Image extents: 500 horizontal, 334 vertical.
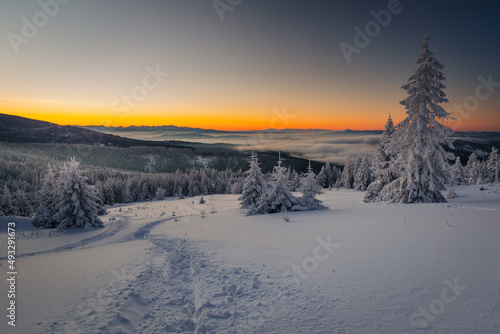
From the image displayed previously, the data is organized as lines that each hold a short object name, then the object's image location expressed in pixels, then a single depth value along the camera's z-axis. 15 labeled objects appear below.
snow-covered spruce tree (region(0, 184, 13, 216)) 37.41
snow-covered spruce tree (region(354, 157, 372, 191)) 48.22
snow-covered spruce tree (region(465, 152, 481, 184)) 54.79
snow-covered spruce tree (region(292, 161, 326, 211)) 19.91
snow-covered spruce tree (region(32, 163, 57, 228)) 24.88
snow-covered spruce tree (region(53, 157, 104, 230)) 21.44
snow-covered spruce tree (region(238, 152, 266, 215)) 27.86
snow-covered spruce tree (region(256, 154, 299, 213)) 20.44
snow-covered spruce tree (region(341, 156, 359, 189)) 69.56
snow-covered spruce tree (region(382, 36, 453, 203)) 17.77
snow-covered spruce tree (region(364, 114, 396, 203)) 27.42
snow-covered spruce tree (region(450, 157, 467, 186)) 50.93
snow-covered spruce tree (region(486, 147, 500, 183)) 51.41
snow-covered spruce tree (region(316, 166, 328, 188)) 77.39
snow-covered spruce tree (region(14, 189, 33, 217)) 47.75
